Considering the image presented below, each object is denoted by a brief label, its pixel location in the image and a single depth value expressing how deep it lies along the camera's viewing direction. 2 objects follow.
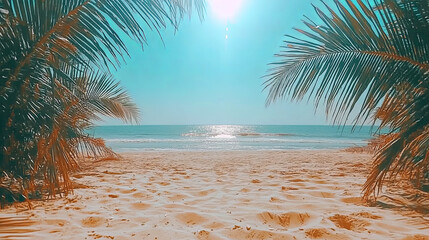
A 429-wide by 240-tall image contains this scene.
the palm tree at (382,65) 2.40
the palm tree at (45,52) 2.07
